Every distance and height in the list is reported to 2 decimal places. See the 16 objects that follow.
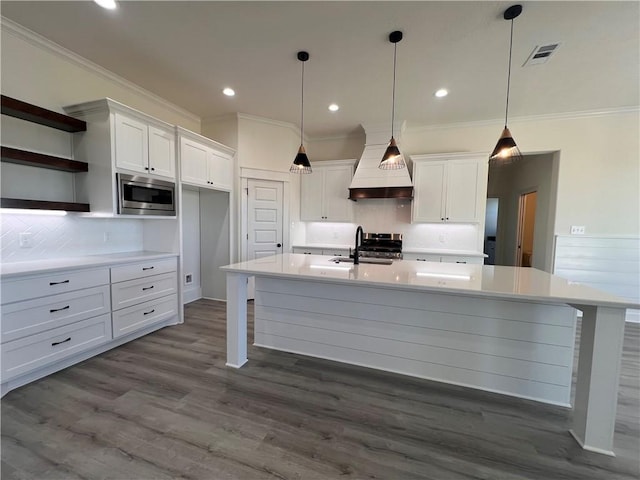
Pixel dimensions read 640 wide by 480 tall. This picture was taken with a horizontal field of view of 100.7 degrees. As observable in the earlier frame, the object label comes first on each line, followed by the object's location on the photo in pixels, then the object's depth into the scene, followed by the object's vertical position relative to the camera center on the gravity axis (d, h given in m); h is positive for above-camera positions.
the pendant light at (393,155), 2.36 +0.70
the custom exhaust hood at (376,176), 4.36 +0.86
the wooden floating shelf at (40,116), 2.18 +0.92
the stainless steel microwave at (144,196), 2.72 +0.29
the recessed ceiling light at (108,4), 2.03 +1.68
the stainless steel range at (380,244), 4.51 -0.31
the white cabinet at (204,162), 3.39 +0.85
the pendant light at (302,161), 2.63 +0.69
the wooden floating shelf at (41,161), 2.18 +0.52
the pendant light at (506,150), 2.26 +0.69
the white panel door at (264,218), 4.39 +0.10
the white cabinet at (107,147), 2.63 +0.75
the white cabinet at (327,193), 4.82 +0.61
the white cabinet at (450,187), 4.14 +0.66
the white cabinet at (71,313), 2.00 -0.85
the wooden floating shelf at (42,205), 2.11 +0.12
